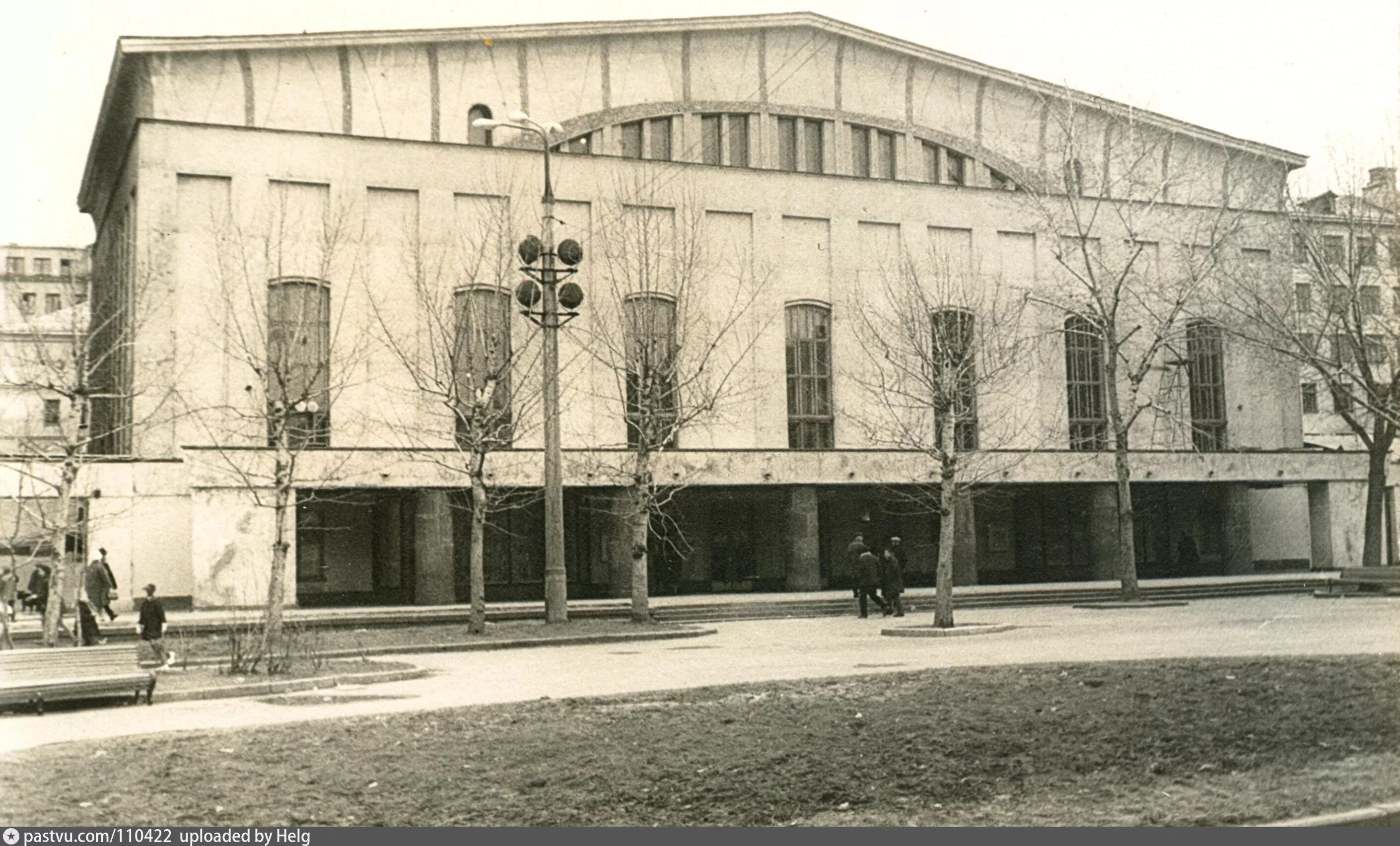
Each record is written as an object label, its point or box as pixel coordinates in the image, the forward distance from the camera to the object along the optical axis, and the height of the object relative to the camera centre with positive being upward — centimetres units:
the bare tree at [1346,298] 2269 +522
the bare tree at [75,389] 2136 +329
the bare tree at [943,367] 2366 +363
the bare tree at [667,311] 2939 +579
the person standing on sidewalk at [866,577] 2706 -113
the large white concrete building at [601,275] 3191 +671
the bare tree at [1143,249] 3603 +823
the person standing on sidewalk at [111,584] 2526 -86
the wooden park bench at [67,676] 1274 -134
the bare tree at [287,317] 3022 +545
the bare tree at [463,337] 2595 +458
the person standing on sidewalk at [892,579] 2728 -121
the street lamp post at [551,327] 2194 +358
